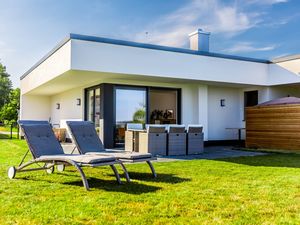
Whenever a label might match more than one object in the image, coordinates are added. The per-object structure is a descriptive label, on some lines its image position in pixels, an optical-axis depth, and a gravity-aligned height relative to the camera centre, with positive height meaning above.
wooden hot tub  11.16 -0.22
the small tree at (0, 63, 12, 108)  47.92 +5.21
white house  9.95 +1.48
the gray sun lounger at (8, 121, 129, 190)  5.10 -0.66
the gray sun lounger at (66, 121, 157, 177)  6.62 -0.44
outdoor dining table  10.15 -0.70
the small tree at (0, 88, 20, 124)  33.09 +0.59
